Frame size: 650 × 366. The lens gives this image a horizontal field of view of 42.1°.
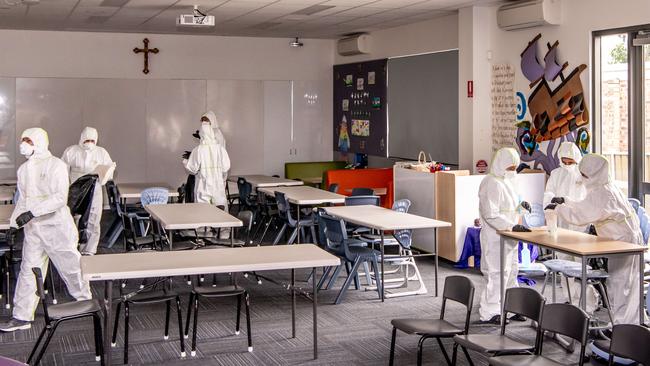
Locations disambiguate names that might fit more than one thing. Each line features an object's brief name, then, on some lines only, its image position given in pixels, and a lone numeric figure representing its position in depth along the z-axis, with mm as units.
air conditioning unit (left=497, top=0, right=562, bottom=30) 9172
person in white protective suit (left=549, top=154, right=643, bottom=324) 6094
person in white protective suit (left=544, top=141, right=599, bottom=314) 8078
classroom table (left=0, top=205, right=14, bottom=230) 7068
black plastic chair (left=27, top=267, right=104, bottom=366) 5273
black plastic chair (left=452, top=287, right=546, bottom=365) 4770
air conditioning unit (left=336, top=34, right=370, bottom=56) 13609
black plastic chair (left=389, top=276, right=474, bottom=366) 5090
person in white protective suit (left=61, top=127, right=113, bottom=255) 9969
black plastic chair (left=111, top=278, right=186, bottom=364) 5748
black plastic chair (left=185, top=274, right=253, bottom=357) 5891
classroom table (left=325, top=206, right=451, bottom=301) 7426
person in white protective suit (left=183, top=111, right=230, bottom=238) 10898
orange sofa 11688
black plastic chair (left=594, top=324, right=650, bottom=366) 4078
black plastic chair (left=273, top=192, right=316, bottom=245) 9594
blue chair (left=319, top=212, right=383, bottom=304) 7598
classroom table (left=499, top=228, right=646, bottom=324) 5715
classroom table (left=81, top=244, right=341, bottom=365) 5207
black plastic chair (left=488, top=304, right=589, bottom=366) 4402
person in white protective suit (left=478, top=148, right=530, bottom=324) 6828
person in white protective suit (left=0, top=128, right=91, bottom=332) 6637
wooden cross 14039
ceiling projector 9969
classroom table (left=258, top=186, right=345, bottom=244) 9352
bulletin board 13203
